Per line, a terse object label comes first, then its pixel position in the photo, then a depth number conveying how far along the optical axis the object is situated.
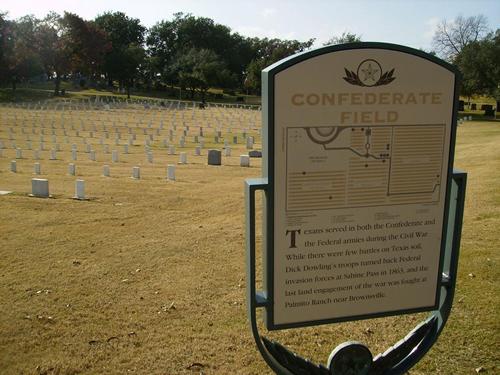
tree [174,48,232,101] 67.06
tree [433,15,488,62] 64.81
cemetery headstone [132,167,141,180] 14.40
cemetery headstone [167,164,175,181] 14.32
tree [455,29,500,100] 48.09
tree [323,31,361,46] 65.32
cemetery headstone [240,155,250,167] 17.89
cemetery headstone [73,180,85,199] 11.11
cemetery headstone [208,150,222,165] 17.84
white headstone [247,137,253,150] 23.73
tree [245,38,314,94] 72.25
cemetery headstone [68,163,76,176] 14.98
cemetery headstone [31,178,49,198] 11.16
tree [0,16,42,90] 56.03
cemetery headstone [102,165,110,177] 14.77
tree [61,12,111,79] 65.06
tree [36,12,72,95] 60.09
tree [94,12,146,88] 72.44
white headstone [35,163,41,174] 14.96
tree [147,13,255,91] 90.44
